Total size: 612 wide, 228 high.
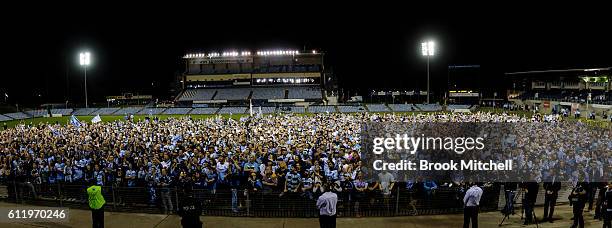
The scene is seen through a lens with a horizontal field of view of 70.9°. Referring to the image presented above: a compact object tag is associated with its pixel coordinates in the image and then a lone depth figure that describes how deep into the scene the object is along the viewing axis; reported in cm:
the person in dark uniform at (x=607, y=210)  887
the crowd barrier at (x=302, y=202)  1043
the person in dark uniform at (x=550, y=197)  991
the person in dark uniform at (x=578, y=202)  908
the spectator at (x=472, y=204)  909
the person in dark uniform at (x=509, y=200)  998
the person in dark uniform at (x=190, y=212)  782
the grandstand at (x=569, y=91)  4718
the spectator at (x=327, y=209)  853
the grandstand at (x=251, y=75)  7256
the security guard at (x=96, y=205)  919
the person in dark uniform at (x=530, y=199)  972
